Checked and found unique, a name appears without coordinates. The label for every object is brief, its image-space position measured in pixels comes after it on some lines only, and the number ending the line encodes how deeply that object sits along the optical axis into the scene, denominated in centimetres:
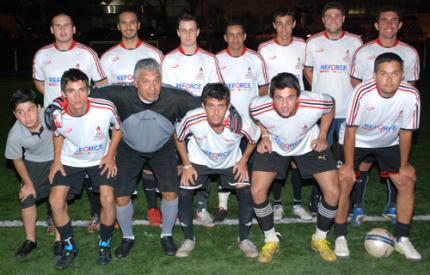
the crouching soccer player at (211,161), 454
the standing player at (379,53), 519
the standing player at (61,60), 539
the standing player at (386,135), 433
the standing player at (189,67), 524
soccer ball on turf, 447
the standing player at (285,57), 553
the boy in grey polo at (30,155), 448
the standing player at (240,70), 540
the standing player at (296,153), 448
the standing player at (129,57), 545
